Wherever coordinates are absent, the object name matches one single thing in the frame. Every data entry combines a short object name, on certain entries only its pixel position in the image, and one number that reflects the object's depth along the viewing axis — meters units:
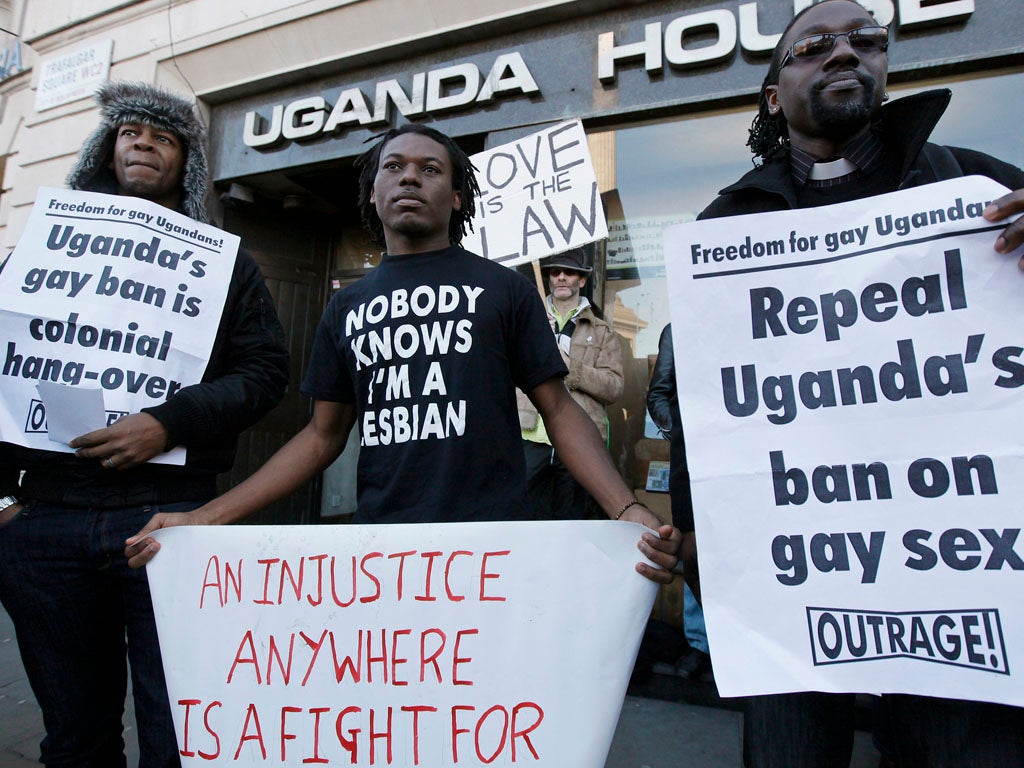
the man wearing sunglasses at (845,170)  1.15
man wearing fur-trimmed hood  1.73
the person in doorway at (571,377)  3.25
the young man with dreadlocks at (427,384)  1.55
